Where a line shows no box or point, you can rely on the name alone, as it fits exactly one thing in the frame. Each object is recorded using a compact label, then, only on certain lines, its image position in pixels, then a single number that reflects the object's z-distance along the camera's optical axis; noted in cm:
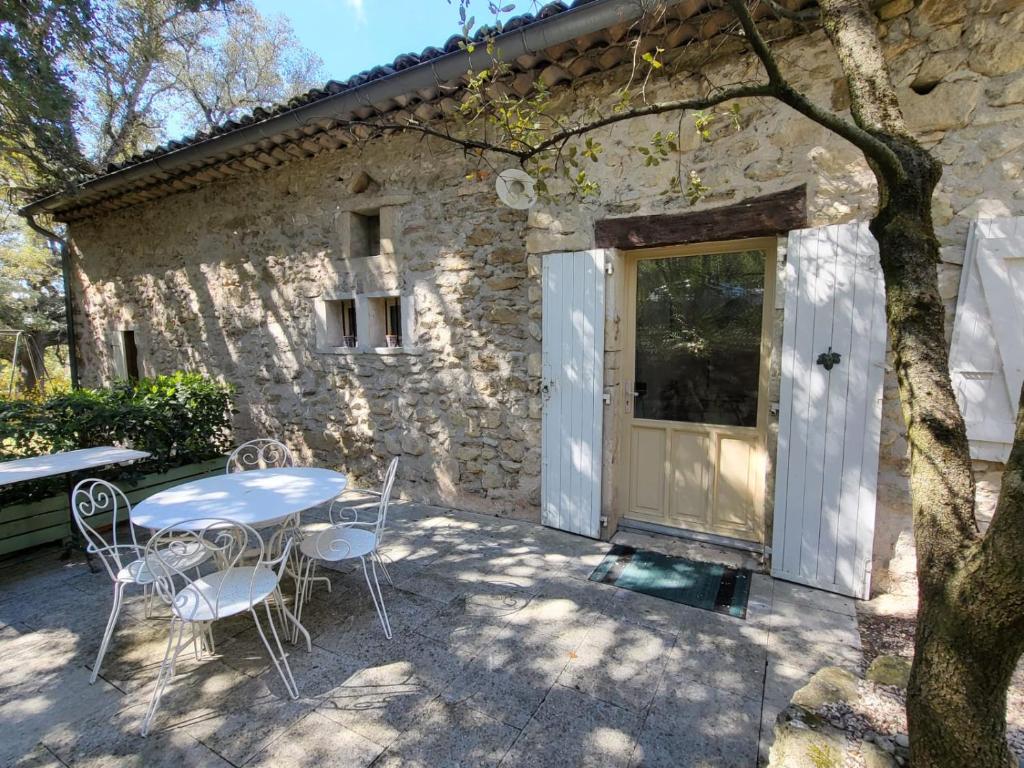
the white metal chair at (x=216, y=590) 186
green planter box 319
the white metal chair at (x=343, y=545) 239
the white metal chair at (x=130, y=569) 210
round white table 210
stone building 258
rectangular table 290
